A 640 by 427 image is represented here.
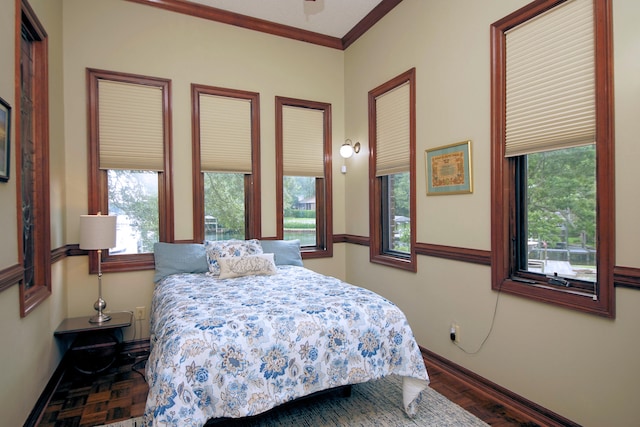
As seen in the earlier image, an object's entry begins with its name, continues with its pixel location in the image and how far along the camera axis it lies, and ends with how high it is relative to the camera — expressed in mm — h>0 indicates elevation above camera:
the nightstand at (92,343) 2783 -1031
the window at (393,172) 3318 +371
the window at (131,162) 3264 +483
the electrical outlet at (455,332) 2818 -985
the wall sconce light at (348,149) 4180 +718
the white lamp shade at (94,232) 2857 -147
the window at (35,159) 2314 +374
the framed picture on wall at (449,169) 2719 +320
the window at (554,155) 1896 +327
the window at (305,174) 4082 +430
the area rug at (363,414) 2188 -1302
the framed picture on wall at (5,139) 1764 +386
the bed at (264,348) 1715 -738
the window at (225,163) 3663 +513
